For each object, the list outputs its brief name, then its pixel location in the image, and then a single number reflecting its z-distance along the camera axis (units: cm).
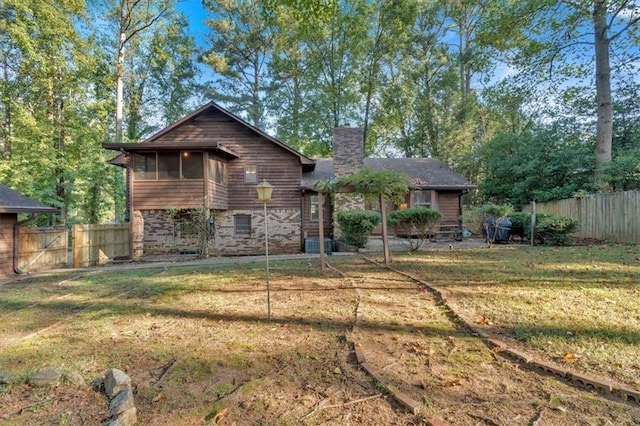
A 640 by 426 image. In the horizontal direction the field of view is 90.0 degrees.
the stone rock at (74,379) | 296
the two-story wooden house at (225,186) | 1303
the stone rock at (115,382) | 276
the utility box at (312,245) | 1388
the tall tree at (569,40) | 1268
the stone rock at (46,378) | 297
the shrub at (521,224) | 1264
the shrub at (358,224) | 1175
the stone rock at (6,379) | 298
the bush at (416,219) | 1048
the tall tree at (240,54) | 2372
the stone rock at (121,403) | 247
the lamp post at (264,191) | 528
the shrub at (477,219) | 1182
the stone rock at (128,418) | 237
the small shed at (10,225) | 909
